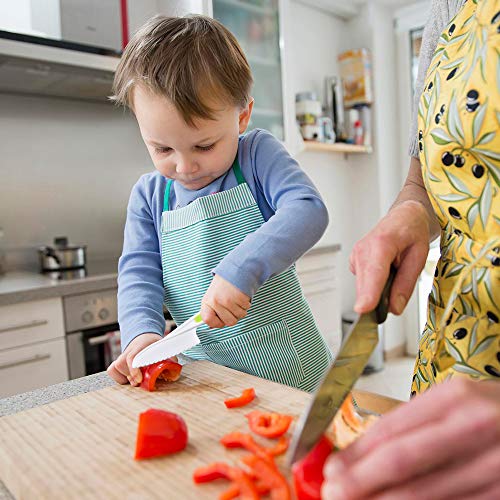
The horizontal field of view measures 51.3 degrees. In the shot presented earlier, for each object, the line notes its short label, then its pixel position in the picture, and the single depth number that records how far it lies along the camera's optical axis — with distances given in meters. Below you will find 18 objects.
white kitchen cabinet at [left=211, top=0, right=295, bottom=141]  2.52
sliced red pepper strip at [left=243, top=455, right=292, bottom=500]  0.48
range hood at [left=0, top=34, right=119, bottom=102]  1.73
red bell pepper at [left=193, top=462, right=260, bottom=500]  0.49
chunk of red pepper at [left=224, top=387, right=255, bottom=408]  0.68
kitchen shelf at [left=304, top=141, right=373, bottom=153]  2.81
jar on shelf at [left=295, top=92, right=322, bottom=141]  2.84
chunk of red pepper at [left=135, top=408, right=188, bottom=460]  0.57
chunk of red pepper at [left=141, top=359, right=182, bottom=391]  0.75
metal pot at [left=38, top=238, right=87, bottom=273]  2.09
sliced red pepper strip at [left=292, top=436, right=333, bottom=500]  0.45
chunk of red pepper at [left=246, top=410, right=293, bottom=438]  0.60
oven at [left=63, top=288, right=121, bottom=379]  1.78
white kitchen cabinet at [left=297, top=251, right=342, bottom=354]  2.62
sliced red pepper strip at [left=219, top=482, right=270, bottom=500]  0.49
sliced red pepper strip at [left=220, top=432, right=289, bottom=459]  0.56
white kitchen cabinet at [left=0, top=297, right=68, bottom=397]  1.66
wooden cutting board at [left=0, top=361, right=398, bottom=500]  0.53
